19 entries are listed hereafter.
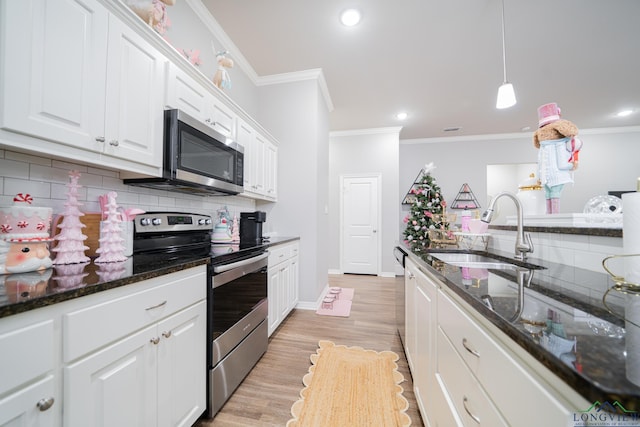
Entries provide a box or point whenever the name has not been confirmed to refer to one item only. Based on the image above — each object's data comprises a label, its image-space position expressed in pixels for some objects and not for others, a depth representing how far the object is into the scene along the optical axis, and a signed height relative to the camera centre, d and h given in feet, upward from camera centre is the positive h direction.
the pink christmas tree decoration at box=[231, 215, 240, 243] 7.44 -0.42
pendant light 6.39 +3.30
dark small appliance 7.64 -0.19
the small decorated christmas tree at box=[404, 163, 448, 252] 16.48 +0.86
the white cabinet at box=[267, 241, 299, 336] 7.20 -2.09
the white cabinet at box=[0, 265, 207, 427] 2.06 -1.51
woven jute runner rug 4.47 -3.67
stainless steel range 4.39 -1.51
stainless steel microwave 4.69 +1.33
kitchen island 1.20 -0.76
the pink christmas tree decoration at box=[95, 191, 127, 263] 3.68 -0.30
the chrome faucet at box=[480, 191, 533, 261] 4.46 -0.33
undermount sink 4.80 -0.89
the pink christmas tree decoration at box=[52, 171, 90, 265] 3.37 -0.23
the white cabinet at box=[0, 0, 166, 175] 2.74 +1.83
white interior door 16.58 -0.39
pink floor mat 9.48 -3.66
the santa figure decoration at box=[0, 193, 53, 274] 2.82 -0.23
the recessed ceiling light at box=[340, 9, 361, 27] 7.16 +6.11
